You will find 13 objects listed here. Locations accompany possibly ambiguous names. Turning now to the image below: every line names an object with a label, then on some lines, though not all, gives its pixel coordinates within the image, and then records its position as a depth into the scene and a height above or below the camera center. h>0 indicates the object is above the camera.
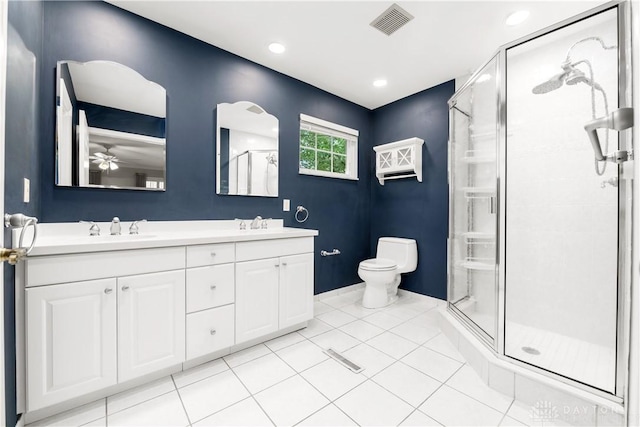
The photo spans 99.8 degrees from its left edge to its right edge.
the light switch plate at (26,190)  1.36 +0.10
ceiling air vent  1.92 +1.44
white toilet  2.79 -0.60
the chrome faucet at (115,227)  1.79 -0.11
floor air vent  1.76 -1.03
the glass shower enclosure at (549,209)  1.47 +0.03
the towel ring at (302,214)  2.94 -0.03
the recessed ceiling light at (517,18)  1.93 +1.43
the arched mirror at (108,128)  1.74 +0.58
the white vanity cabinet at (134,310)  1.26 -0.57
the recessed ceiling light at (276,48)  2.33 +1.44
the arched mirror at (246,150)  2.38 +0.57
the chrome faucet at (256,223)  2.52 -0.11
